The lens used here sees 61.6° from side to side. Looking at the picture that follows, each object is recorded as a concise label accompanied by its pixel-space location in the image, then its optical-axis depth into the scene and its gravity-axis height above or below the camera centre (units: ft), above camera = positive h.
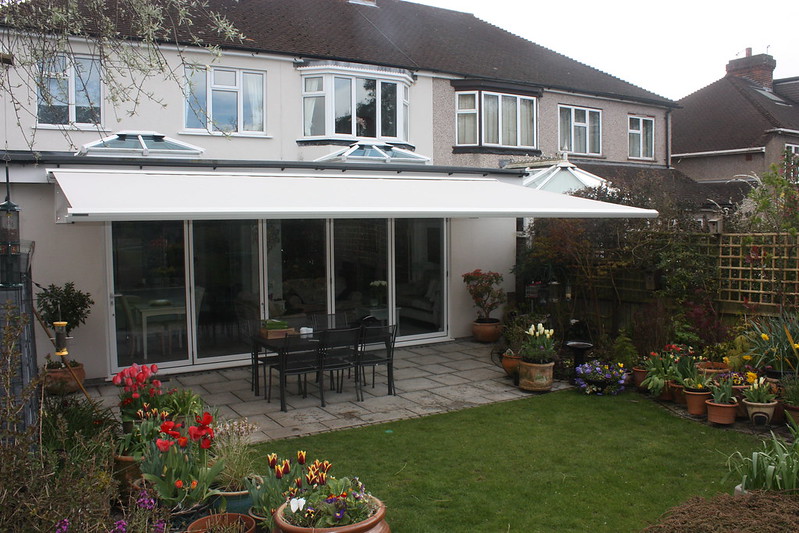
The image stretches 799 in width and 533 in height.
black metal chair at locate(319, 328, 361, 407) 31.50 -5.39
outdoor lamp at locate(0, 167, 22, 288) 17.13 -0.19
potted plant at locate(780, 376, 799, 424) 25.62 -6.39
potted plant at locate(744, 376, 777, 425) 26.78 -6.80
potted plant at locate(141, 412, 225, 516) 15.03 -5.30
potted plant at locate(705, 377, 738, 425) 27.30 -7.02
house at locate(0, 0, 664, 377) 32.19 +2.87
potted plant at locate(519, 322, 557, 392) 33.35 -6.32
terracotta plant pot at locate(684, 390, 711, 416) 28.71 -7.25
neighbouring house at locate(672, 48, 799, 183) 90.38 +15.69
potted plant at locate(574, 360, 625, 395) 32.76 -7.10
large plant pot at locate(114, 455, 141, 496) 18.15 -6.26
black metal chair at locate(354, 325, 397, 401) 32.78 -5.54
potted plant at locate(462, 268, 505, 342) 46.42 -4.32
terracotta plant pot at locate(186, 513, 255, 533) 14.25 -6.09
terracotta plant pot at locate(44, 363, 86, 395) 32.04 -6.55
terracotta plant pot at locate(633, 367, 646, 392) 33.09 -7.02
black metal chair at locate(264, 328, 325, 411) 30.27 -5.60
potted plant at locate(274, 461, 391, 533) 13.08 -5.48
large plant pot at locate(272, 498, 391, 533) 12.87 -5.63
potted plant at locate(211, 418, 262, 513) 15.69 -5.66
